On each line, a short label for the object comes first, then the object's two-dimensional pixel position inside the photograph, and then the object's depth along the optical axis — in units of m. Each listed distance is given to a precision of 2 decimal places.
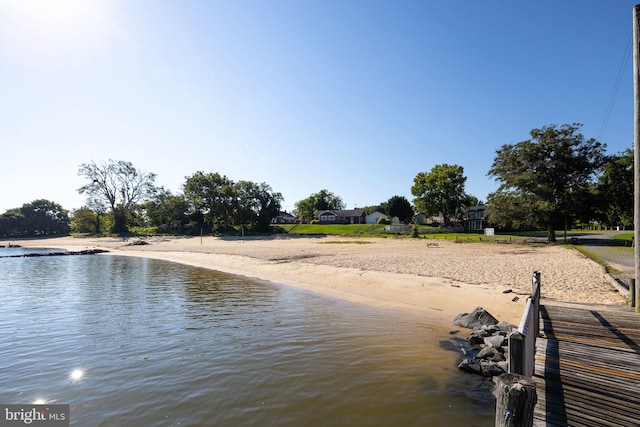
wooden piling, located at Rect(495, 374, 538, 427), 2.78
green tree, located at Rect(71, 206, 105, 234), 80.12
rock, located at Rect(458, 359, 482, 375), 6.83
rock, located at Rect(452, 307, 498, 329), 9.37
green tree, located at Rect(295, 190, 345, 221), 116.81
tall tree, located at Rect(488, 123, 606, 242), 35.28
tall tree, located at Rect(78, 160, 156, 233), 75.38
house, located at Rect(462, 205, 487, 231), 79.44
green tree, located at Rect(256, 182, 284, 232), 72.62
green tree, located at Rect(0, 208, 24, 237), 83.12
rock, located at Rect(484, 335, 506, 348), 7.69
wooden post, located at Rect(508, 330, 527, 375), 3.47
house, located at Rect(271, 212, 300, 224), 110.88
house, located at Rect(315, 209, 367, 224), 100.31
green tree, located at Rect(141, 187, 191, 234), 70.88
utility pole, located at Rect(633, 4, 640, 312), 8.64
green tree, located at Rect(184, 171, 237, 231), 69.50
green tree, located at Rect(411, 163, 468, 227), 72.00
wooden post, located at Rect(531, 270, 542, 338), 6.68
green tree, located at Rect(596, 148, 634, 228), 33.69
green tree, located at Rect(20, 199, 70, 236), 85.31
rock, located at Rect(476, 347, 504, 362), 7.16
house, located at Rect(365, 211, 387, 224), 103.31
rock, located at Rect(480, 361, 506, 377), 6.64
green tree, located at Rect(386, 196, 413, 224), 92.88
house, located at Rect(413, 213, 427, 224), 100.59
